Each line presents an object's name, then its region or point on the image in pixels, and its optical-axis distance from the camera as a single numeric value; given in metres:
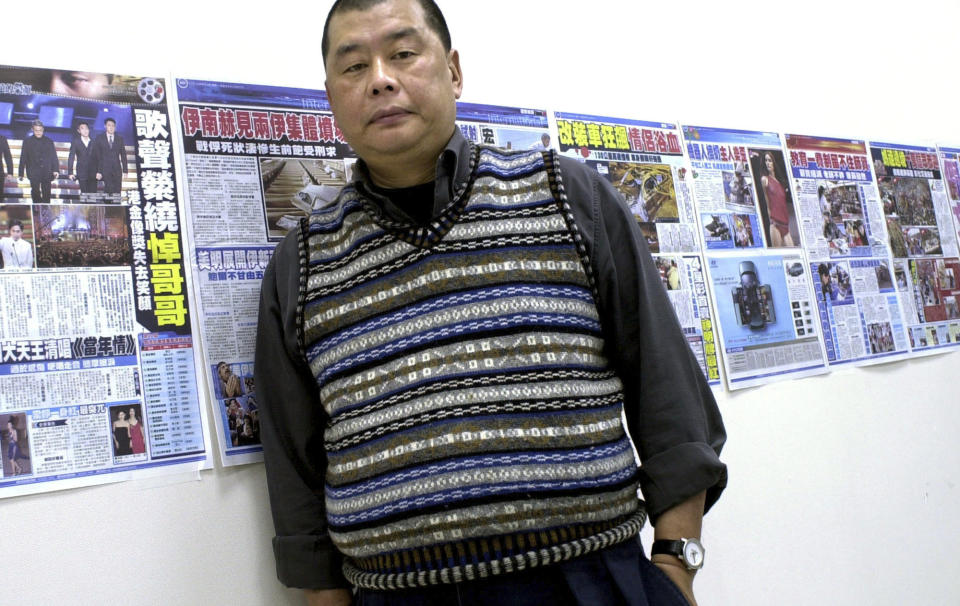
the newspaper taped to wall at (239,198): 1.23
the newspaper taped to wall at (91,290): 1.10
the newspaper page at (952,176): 2.21
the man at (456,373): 1.04
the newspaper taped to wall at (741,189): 1.75
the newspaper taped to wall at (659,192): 1.63
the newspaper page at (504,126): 1.50
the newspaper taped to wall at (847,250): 1.89
